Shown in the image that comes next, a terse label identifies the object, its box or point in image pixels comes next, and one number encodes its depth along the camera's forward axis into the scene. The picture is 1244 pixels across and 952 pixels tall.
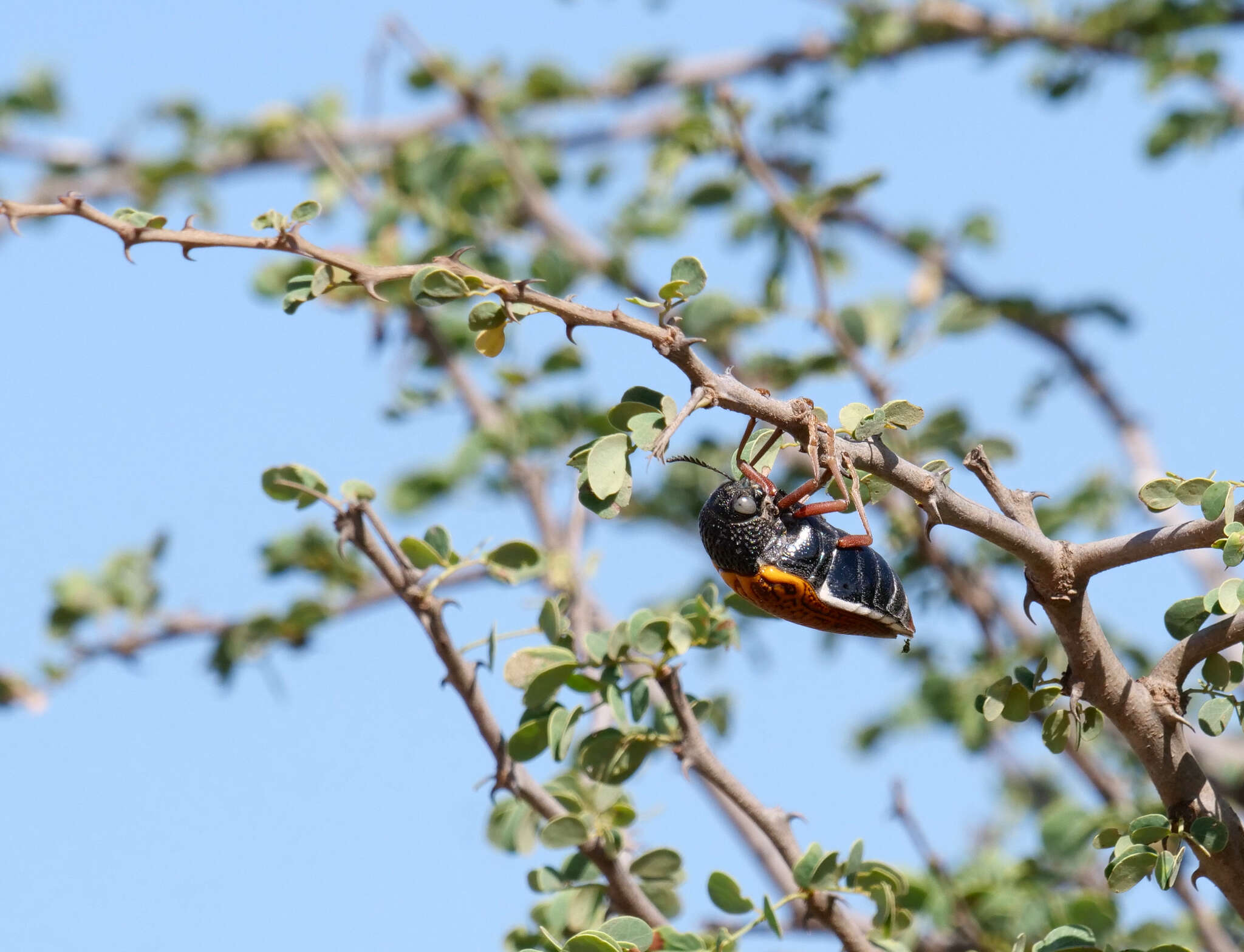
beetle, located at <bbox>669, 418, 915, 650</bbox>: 2.82
